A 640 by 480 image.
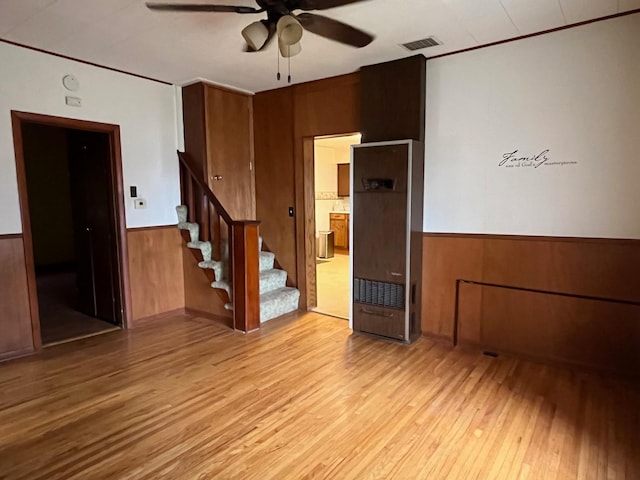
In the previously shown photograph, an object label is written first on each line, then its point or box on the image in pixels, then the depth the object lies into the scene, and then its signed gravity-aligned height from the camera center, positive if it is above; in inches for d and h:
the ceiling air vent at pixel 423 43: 125.6 +48.7
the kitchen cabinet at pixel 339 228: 357.7 -29.5
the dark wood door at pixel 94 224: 163.8 -11.2
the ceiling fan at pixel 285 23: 85.0 +40.9
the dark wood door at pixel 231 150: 176.1 +21.5
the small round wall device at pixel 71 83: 141.9 +41.4
